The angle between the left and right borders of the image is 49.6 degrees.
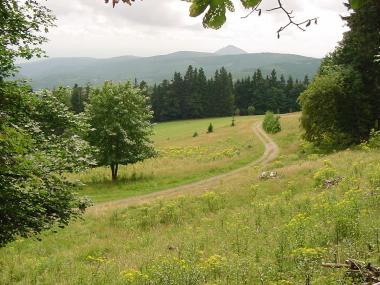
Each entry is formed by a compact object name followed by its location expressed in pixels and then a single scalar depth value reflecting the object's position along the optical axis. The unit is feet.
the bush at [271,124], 177.78
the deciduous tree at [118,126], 107.96
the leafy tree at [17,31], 35.64
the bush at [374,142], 86.22
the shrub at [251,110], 330.13
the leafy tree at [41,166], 31.68
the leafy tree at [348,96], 98.48
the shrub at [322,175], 60.53
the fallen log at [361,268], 17.30
